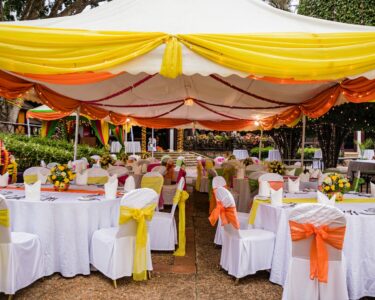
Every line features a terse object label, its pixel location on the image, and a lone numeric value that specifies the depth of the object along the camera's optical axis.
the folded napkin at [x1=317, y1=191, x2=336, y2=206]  4.01
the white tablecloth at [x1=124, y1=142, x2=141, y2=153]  18.03
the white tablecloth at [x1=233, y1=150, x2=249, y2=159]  16.64
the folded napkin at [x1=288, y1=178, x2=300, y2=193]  5.18
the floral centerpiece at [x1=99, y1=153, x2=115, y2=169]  7.93
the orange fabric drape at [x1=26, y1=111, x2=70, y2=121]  10.95
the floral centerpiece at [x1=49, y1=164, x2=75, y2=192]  4.66
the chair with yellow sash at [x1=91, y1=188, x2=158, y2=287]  3.64
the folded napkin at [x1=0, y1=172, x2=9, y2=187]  4.96
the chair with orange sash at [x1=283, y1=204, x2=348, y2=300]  2.94
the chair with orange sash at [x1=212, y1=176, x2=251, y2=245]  4.76
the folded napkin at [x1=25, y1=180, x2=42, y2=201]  4.02
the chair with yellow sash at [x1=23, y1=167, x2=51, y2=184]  5.36
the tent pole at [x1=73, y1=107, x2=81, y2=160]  7.80
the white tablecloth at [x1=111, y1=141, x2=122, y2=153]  18.31
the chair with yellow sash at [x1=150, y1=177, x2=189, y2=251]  4.91
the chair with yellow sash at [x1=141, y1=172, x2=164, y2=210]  5.48
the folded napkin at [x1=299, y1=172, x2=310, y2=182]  6.45
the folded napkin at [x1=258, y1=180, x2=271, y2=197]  4.70
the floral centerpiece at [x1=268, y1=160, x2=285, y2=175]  6.66
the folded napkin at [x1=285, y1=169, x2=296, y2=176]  7.45
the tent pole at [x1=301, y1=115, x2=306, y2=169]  7.85
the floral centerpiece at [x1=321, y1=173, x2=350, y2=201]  4.09
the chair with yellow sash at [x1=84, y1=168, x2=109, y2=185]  5.88
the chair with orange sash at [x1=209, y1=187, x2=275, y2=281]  3.85
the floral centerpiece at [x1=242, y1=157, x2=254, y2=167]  9.44
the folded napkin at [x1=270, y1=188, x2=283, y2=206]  4.12
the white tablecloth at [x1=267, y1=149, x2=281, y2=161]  14.42
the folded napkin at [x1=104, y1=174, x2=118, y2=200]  4.29
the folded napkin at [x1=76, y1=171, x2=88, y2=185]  5.36
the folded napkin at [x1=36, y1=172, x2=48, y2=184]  5.32
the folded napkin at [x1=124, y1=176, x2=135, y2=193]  4.86
